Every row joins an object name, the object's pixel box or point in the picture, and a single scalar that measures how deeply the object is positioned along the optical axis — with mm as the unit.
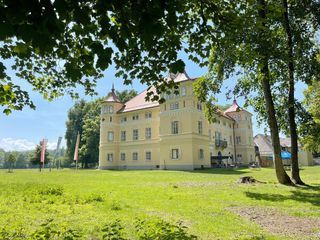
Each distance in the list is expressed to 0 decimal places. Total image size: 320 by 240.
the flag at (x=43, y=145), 36212
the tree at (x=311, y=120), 15219
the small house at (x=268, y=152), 51869
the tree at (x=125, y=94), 61353
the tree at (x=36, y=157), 56125
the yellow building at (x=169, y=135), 36281
